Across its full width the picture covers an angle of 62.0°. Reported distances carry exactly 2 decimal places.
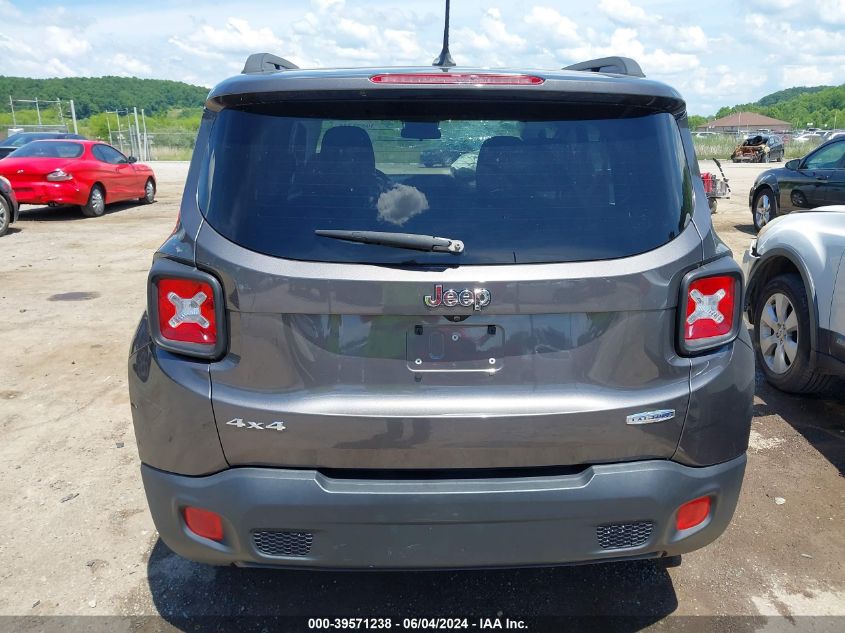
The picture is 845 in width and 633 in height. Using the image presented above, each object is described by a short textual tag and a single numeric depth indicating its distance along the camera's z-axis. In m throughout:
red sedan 14.05
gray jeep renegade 2.13
